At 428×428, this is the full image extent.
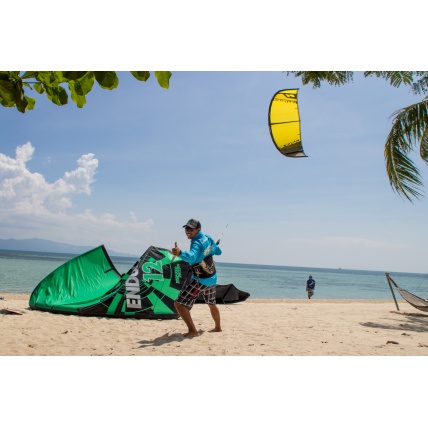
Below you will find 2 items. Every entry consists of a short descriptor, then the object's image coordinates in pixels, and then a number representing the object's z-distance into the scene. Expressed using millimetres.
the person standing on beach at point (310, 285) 16070
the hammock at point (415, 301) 6855
